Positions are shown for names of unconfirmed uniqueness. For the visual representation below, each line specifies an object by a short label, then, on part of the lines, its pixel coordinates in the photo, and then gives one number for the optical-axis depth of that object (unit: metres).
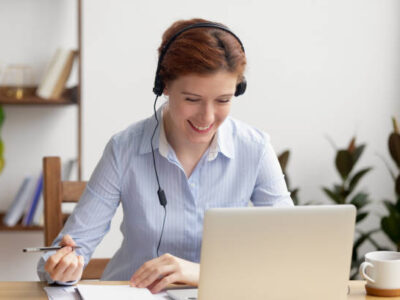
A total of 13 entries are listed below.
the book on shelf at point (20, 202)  3.05
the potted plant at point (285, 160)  3.16
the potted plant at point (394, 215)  2.98
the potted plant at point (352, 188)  3.13
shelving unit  3.02
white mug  1.46
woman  1.65
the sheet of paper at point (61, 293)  1.43
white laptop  1.16
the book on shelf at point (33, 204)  3.04
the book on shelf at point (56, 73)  3.07
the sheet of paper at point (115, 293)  1.39
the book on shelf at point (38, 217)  3.05
